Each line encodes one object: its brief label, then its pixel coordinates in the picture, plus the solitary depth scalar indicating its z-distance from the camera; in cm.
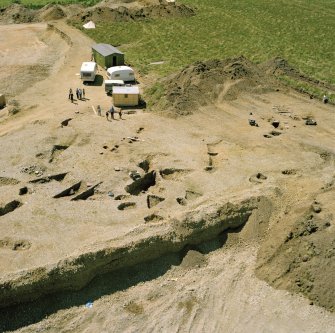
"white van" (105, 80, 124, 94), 4559
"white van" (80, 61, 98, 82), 4809
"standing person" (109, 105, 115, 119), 3978
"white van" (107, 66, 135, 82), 4759
